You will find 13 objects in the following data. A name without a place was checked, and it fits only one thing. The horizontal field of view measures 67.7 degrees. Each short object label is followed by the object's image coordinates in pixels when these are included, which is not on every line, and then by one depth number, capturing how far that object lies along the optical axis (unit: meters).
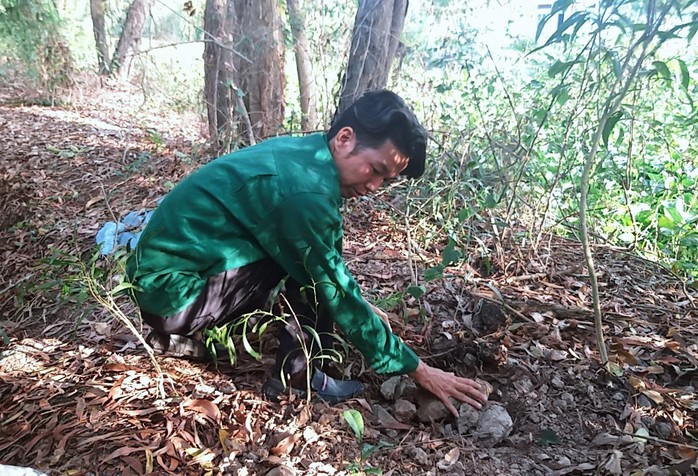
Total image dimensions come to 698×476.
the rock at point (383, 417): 1.73
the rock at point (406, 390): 1.86
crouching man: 1.60
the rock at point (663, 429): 1.63
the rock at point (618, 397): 1.80
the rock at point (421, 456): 1.56
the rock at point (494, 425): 1.66
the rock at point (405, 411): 1.77
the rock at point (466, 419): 1.71
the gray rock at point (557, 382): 1.88
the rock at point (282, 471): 1.42
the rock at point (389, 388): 1.86
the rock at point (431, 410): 1.75
